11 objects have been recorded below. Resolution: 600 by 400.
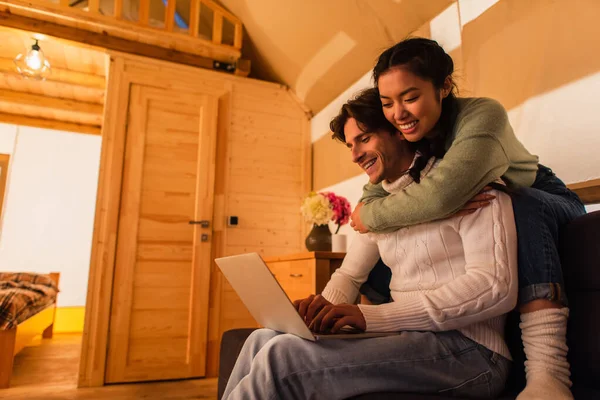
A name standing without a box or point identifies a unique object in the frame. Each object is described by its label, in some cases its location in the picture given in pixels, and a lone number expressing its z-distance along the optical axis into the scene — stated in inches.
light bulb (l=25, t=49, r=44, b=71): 111.0
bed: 98.6
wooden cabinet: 77.5
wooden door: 105.7
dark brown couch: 35.8
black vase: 92.1
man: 31.1
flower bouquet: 91.4
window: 197.8
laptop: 31.7
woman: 35.0
